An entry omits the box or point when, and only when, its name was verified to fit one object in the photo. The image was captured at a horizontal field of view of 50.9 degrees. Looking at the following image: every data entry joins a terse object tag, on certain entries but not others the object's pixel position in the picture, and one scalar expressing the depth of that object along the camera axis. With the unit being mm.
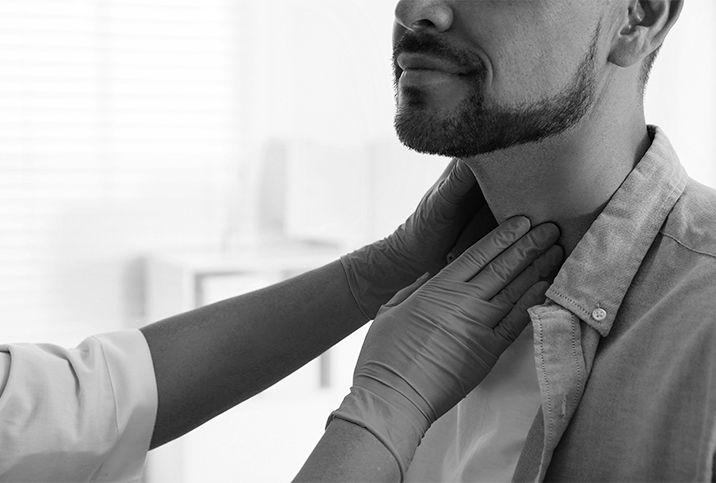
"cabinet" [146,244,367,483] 2615
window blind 2641
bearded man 861
